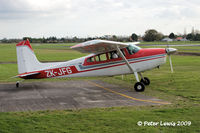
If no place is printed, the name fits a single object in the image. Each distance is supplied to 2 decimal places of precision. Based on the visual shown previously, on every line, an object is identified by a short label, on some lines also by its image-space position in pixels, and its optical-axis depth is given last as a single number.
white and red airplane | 13.05
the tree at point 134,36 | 144.27
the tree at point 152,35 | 128.25
